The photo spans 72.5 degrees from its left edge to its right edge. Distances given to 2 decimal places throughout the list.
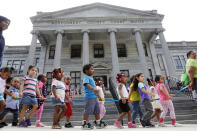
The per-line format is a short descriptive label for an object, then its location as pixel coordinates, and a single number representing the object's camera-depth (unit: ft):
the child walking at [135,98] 13.69
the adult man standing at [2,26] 9.04
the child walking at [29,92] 11.80
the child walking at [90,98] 10.83
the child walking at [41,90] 13.95
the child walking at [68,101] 13.13
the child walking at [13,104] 12.75
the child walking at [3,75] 10.41
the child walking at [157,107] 14.76
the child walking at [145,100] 12.30
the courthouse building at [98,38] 53.52
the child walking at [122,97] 12.41
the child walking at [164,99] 13.00
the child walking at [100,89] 15.42
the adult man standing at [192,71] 11.38
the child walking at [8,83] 14.96
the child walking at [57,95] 11.19
